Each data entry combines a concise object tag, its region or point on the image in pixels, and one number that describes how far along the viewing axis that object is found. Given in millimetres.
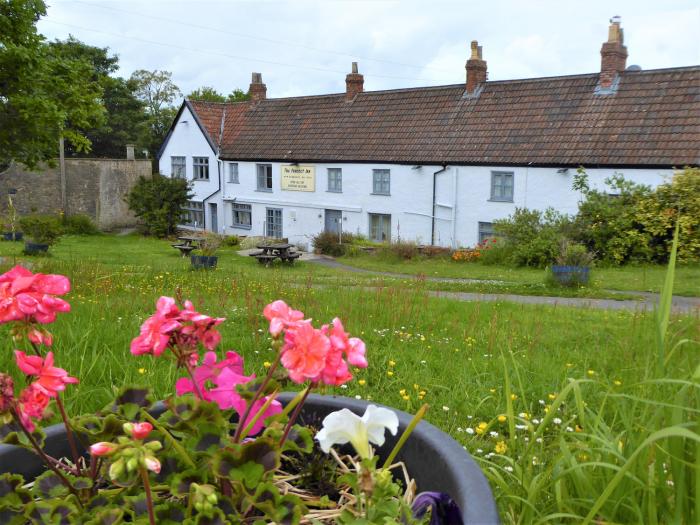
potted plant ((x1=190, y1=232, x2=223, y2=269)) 18014
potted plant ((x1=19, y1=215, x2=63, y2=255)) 22750
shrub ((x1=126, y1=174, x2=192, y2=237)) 36062
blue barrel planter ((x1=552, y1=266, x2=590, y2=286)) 15391
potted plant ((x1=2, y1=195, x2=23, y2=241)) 32037
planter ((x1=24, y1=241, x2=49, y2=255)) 22609
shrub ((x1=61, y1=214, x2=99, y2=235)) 37375
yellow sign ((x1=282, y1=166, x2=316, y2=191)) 32688
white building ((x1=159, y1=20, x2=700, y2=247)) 24203
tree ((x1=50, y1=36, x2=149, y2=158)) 52062
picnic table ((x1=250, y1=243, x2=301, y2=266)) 23969
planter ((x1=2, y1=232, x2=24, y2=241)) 32059
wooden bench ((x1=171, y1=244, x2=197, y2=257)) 25612
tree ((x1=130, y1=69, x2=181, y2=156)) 58500
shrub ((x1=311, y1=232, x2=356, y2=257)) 29234
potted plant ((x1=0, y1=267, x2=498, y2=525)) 1276
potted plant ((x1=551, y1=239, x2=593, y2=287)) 15398
